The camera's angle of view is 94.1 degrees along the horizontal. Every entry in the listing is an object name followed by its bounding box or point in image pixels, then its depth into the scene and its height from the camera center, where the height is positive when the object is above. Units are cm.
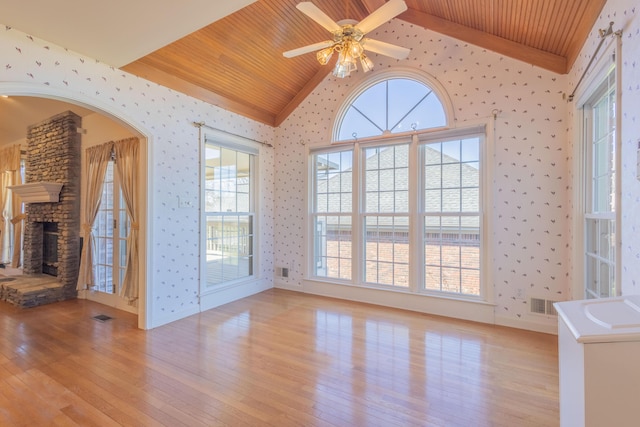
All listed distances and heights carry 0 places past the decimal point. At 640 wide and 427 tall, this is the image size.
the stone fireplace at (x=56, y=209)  450 +11
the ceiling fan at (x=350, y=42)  229 +155
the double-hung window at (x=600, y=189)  232 +24
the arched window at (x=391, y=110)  390 +148
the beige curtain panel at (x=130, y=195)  376 +26
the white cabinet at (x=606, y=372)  99 -53
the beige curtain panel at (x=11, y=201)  569 +25
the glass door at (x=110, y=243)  416 -40
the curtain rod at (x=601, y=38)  202 +126
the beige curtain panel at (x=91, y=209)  427 +9
